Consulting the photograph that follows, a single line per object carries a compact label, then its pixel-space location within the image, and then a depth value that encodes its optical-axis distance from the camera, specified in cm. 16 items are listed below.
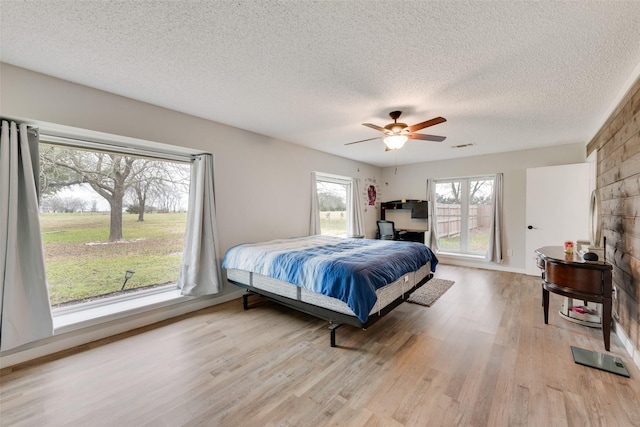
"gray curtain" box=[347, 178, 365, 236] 580
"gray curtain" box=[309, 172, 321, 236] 476
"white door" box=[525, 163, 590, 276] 411
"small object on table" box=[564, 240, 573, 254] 272
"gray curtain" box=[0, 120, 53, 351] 202
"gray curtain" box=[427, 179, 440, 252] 596
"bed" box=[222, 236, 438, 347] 216
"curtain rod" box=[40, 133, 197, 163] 244
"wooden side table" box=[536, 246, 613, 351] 224
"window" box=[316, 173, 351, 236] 537
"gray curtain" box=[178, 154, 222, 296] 317
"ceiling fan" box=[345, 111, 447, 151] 292
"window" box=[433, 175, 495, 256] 539
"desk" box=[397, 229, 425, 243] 589
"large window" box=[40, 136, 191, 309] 247
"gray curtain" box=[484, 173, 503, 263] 505
